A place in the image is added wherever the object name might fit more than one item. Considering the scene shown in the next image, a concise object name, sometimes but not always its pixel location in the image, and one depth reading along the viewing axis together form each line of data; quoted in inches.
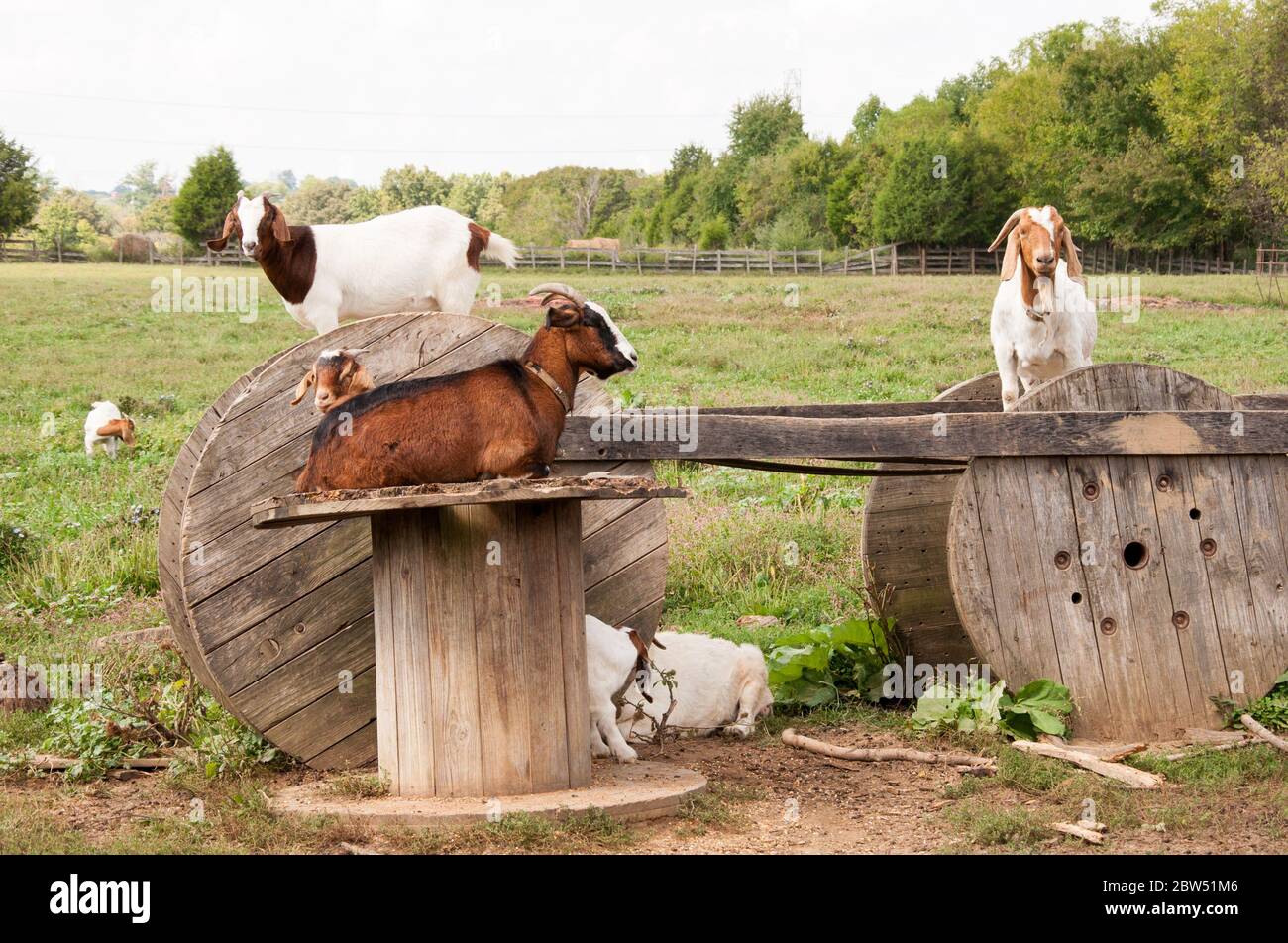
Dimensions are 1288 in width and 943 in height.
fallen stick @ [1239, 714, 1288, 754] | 267.6
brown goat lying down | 228.2
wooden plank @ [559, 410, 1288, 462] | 279.4
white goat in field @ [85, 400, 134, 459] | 654.5
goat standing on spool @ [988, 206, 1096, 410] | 328.5
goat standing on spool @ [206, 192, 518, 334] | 287.6
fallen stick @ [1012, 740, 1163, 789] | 250.8
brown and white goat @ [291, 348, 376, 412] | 243.1
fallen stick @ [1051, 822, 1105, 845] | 220.5
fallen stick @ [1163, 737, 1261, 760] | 267.6
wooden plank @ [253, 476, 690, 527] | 210.4
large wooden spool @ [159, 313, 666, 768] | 257.9
